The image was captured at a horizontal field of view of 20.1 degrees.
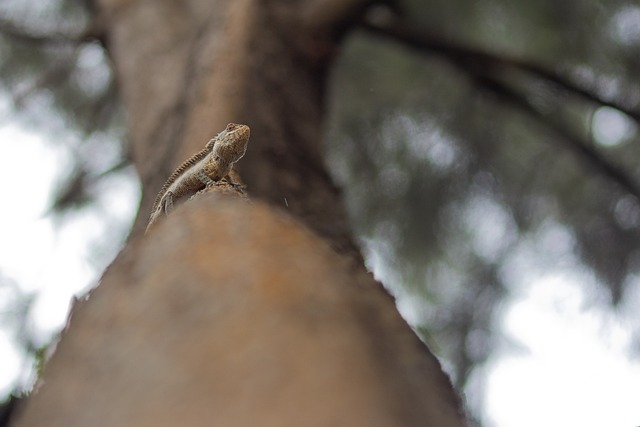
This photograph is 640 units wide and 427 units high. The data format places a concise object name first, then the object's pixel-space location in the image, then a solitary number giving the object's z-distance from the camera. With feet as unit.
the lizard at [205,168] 3.83
